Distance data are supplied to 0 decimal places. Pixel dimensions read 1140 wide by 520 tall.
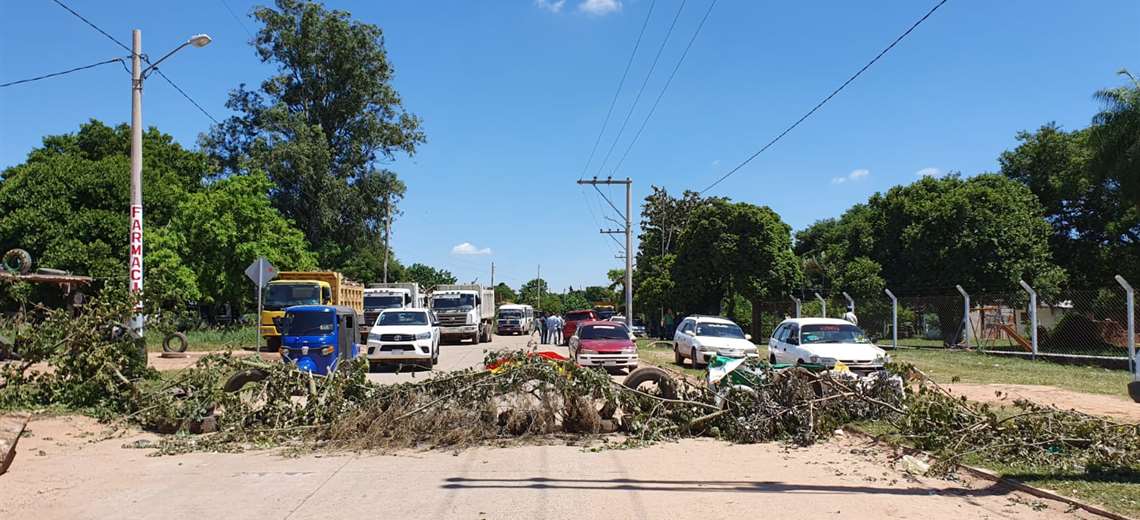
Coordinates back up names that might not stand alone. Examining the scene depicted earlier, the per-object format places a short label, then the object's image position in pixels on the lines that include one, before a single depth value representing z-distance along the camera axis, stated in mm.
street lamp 17203
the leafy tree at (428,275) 101438
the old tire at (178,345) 26211
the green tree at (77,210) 38531
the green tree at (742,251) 40781
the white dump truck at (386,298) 36062
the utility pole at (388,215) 52750
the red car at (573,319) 38625
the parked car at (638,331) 46819
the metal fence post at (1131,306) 19388
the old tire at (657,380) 11969
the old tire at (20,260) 24156
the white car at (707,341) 22469
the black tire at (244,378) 12445
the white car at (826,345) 16281
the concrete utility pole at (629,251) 42219
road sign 21344
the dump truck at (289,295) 28766
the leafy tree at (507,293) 130750
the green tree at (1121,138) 23188
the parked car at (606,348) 21156
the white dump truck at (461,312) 39375
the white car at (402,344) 21922
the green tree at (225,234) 37219
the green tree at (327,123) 48312
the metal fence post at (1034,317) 23152
